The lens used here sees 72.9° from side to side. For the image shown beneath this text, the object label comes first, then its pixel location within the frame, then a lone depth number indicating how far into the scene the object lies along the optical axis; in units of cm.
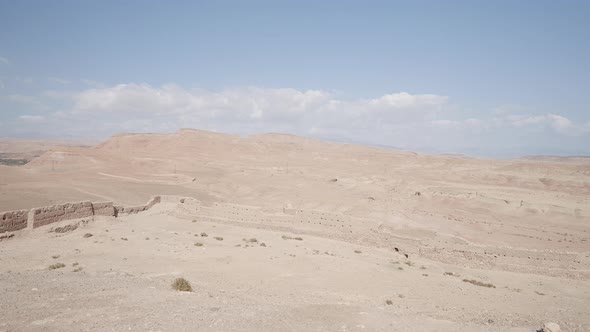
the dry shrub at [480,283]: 1487
